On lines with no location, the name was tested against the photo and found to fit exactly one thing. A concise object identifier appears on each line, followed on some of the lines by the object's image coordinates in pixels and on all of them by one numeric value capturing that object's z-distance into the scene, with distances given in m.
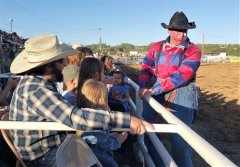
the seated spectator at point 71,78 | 1.94
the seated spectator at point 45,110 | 1.05
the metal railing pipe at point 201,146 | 0.73
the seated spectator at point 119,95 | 2.52
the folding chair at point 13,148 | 1.15
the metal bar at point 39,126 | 0.98
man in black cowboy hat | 1.69
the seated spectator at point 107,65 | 3.23
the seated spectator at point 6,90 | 2.00
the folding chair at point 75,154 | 0.96
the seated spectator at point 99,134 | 1.31
